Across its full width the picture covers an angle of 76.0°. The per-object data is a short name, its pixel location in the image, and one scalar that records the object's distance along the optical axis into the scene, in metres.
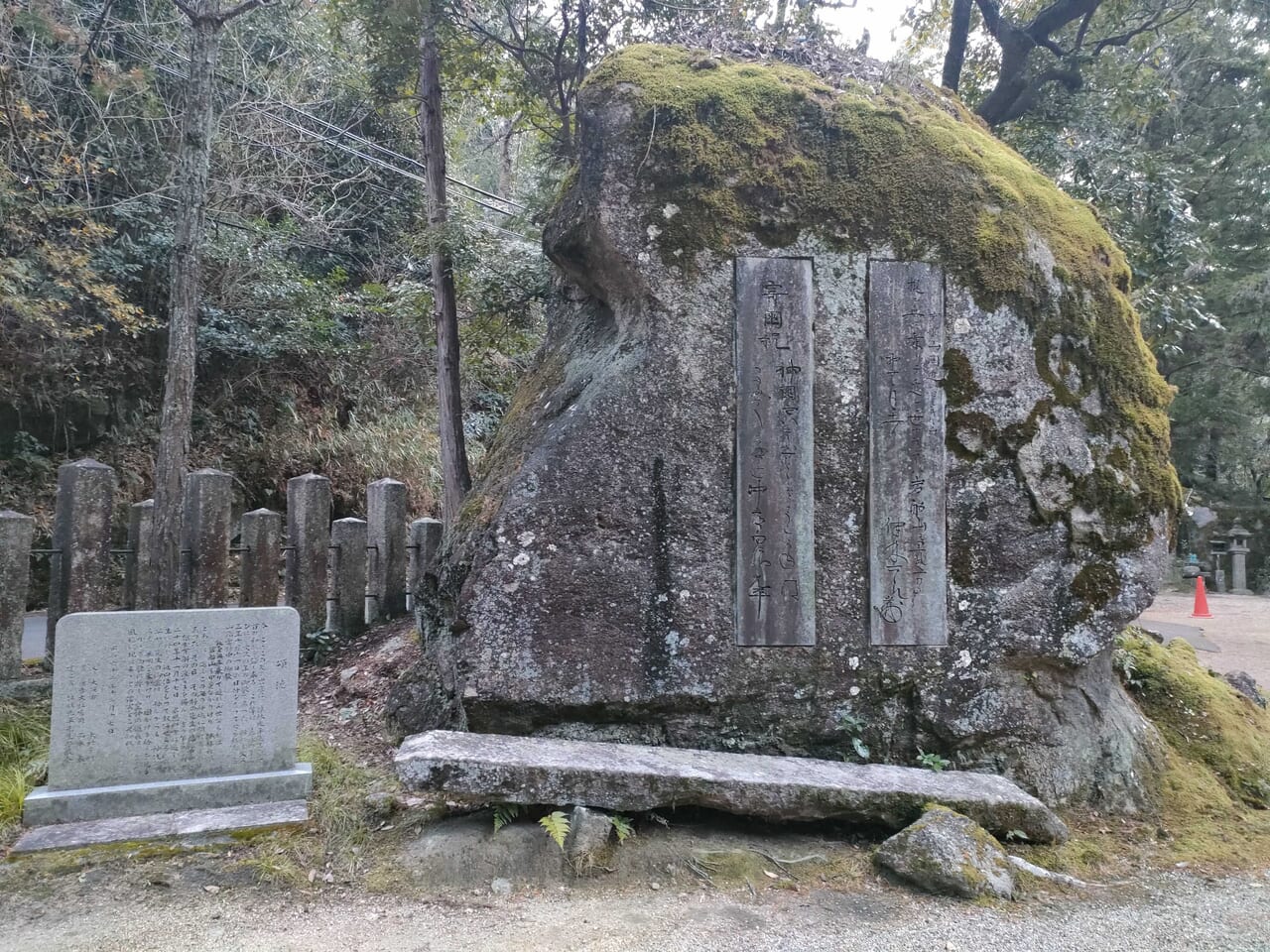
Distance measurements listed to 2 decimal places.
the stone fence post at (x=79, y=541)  5.94
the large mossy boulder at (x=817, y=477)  4.17
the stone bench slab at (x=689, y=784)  3.51
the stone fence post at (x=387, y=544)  7.06
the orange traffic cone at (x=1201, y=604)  12.73
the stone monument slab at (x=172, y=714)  3.83
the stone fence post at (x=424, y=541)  7.09
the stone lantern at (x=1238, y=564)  18.19
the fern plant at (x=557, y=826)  3.42
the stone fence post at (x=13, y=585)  5.53
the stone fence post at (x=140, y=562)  6.44
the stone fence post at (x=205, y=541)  6.43
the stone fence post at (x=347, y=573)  6.89
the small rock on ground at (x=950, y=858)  3.37
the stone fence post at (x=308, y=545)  6.77
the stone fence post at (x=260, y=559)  6.64
